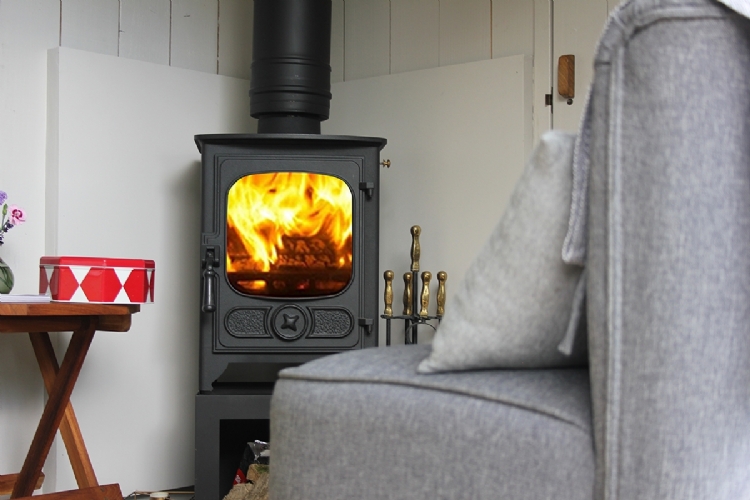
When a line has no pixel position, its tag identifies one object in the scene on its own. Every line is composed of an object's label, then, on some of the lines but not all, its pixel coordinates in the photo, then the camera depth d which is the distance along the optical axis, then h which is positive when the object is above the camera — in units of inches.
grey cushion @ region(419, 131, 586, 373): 35.7 -1.3
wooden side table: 79.7 -11.2
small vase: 87.7 -2.5
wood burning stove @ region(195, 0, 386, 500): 98.3 +0.6
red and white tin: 80.4 -2.3
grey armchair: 30.6 -1.0
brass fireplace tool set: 106.0 -4.8
